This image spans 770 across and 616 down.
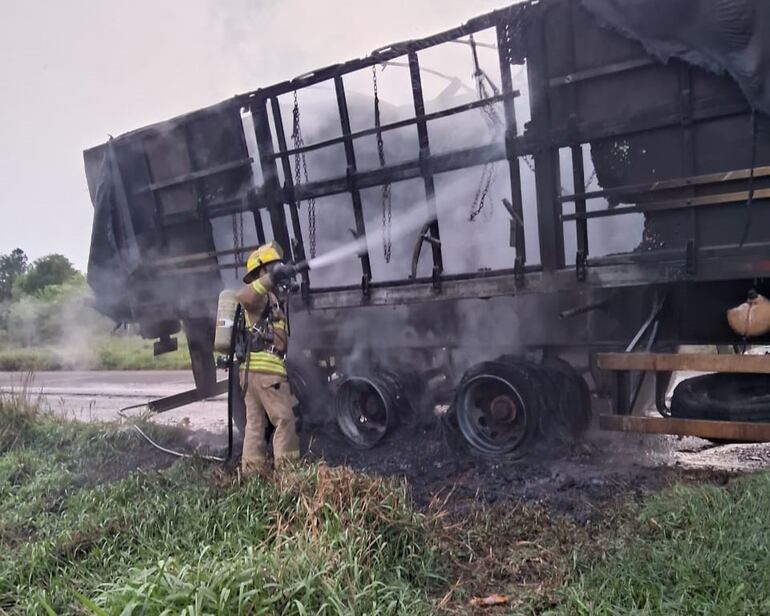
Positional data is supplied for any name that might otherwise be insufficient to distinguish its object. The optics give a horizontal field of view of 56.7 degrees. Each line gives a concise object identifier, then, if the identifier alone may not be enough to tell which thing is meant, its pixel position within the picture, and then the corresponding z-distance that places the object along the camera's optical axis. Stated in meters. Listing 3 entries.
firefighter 5.69
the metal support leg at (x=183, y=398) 7.96
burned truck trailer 4.50
